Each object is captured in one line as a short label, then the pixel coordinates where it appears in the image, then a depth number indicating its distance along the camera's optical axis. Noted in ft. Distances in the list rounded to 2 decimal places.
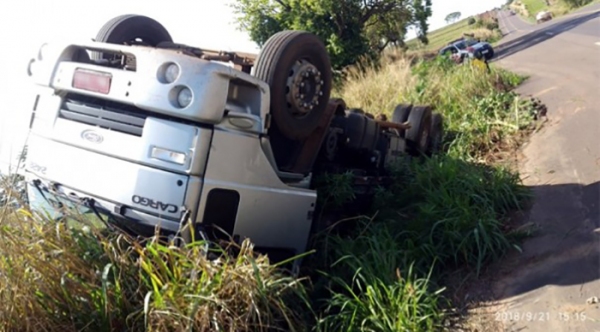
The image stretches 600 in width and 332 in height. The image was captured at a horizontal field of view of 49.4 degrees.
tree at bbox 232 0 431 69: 73.46
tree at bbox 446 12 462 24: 243.40
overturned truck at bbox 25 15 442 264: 12.67
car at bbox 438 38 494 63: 66.74
